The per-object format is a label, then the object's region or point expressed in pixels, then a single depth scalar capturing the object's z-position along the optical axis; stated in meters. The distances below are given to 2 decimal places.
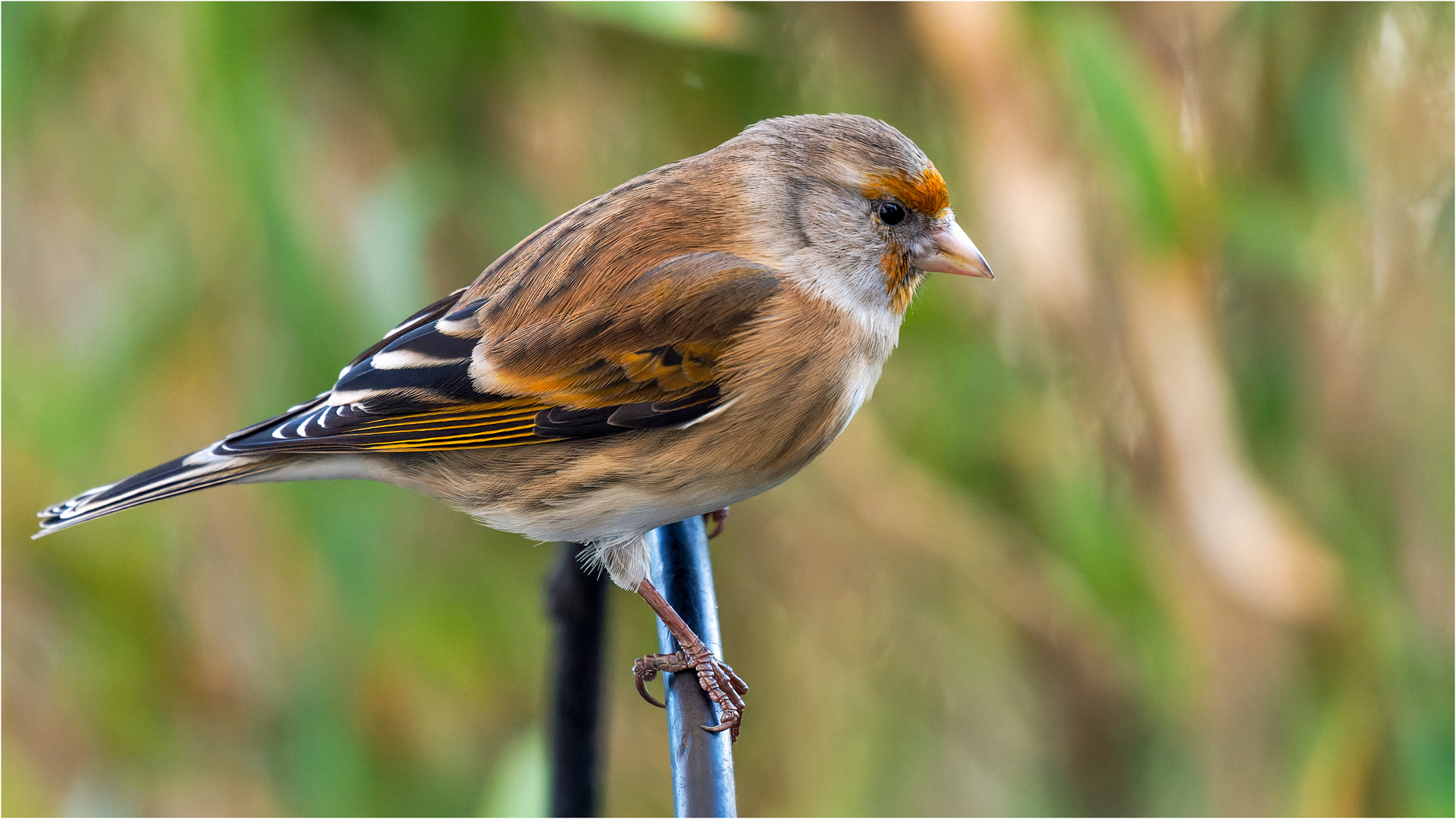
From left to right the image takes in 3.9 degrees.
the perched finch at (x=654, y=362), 2.60
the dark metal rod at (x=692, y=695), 2.57
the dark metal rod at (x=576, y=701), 2.60
